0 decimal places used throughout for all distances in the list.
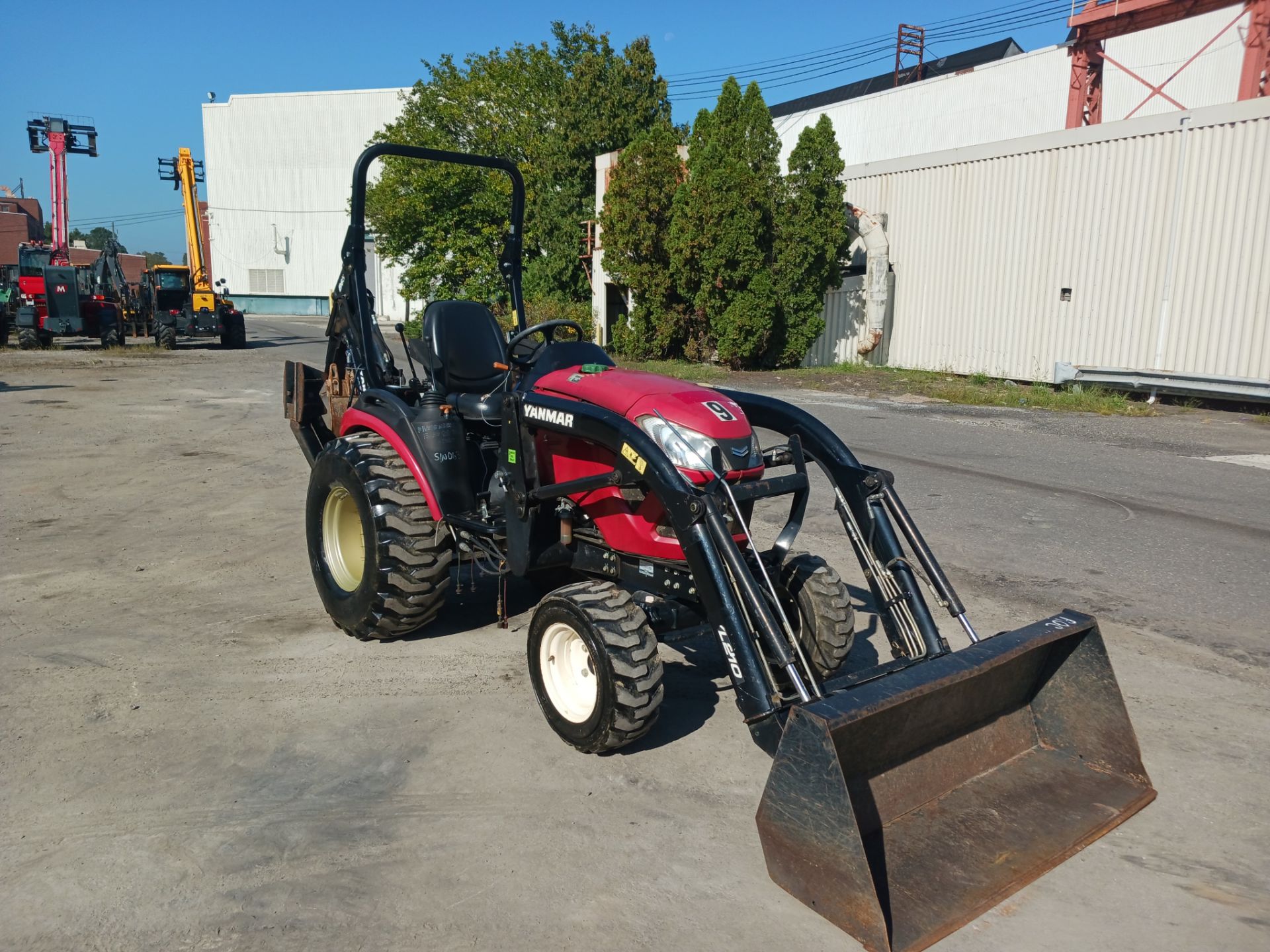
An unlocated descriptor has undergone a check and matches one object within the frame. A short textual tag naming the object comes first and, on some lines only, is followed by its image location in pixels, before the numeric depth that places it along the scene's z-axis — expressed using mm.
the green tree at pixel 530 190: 29984
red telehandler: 25469
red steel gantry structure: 16500
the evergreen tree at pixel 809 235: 19297
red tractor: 2717
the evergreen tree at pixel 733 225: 19453
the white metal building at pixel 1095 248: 14141
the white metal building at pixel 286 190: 55594
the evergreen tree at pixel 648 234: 21531
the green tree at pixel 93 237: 122456
